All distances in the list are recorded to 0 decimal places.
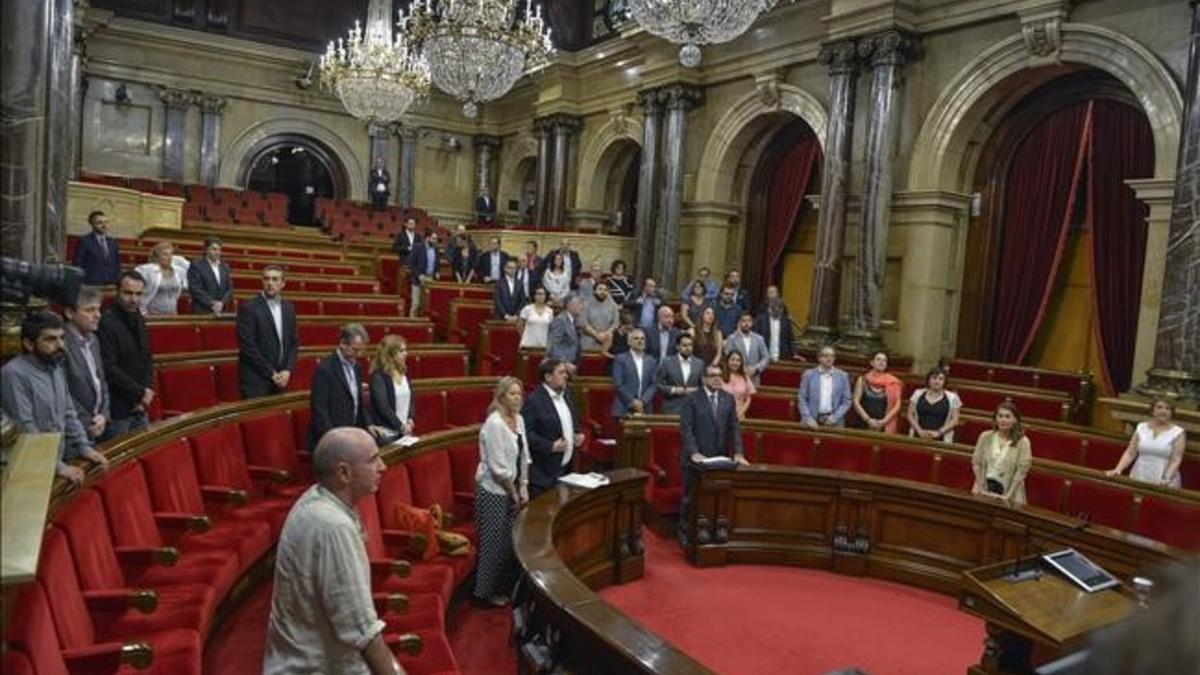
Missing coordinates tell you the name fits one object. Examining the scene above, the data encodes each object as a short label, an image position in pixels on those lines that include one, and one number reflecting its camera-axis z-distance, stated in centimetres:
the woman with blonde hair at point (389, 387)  476
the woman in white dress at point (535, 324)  765
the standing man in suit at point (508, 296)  881
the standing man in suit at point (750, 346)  719
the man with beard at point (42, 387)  273
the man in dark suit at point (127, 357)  400
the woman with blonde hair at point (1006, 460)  505
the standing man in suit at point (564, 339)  699
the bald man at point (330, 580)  193
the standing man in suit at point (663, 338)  703
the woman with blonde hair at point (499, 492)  419
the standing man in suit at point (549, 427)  461
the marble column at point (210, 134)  1639
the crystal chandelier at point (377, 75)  1208
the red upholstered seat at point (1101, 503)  486
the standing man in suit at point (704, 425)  534
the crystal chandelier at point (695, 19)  651
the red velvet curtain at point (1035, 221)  850
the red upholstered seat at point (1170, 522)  455
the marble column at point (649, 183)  1277
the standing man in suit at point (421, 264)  1029
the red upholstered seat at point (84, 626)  232
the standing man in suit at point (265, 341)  529
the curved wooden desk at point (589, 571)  248
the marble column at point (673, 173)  1237
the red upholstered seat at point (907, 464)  567
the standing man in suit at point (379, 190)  1608
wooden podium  335
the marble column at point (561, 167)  1531
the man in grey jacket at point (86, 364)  337
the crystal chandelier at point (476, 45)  912
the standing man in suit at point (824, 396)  648
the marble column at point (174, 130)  1598
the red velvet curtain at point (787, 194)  1151
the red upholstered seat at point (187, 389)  518
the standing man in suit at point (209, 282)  660
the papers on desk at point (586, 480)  439
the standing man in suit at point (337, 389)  450
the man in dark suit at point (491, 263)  1044
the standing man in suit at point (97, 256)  652
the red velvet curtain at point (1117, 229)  797
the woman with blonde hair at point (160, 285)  639
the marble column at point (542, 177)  1581
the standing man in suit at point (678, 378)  633
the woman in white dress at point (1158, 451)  529
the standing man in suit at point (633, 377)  646
